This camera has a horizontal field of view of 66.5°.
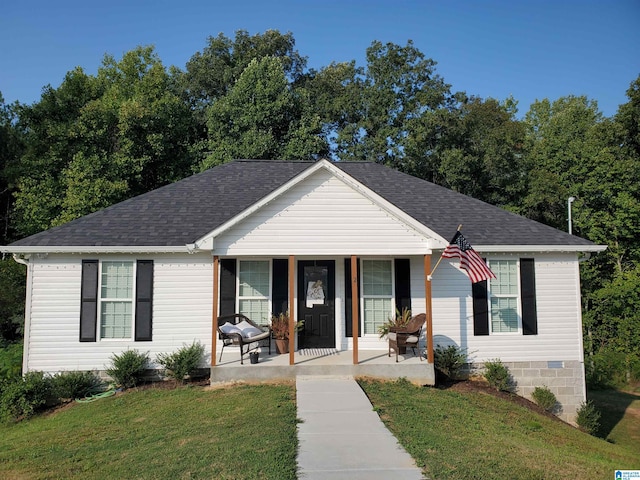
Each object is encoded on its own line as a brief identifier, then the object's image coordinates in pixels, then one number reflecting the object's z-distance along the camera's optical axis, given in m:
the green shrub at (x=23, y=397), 9.87
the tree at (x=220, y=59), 30.19
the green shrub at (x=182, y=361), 10.76
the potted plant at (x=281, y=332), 11.27
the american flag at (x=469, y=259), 9.98
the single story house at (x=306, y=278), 10.66
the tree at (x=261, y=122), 23.72
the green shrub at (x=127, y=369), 10.69
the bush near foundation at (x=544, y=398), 11.36
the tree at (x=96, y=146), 21.98
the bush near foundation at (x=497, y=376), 11.28
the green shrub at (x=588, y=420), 11.29
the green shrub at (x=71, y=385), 10.55
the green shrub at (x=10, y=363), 10.96
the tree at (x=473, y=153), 23.81
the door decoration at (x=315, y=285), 12.12
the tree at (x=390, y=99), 25.48
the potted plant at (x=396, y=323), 11.22
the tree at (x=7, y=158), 24.45
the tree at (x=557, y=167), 23.44
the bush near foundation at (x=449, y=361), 11.13
